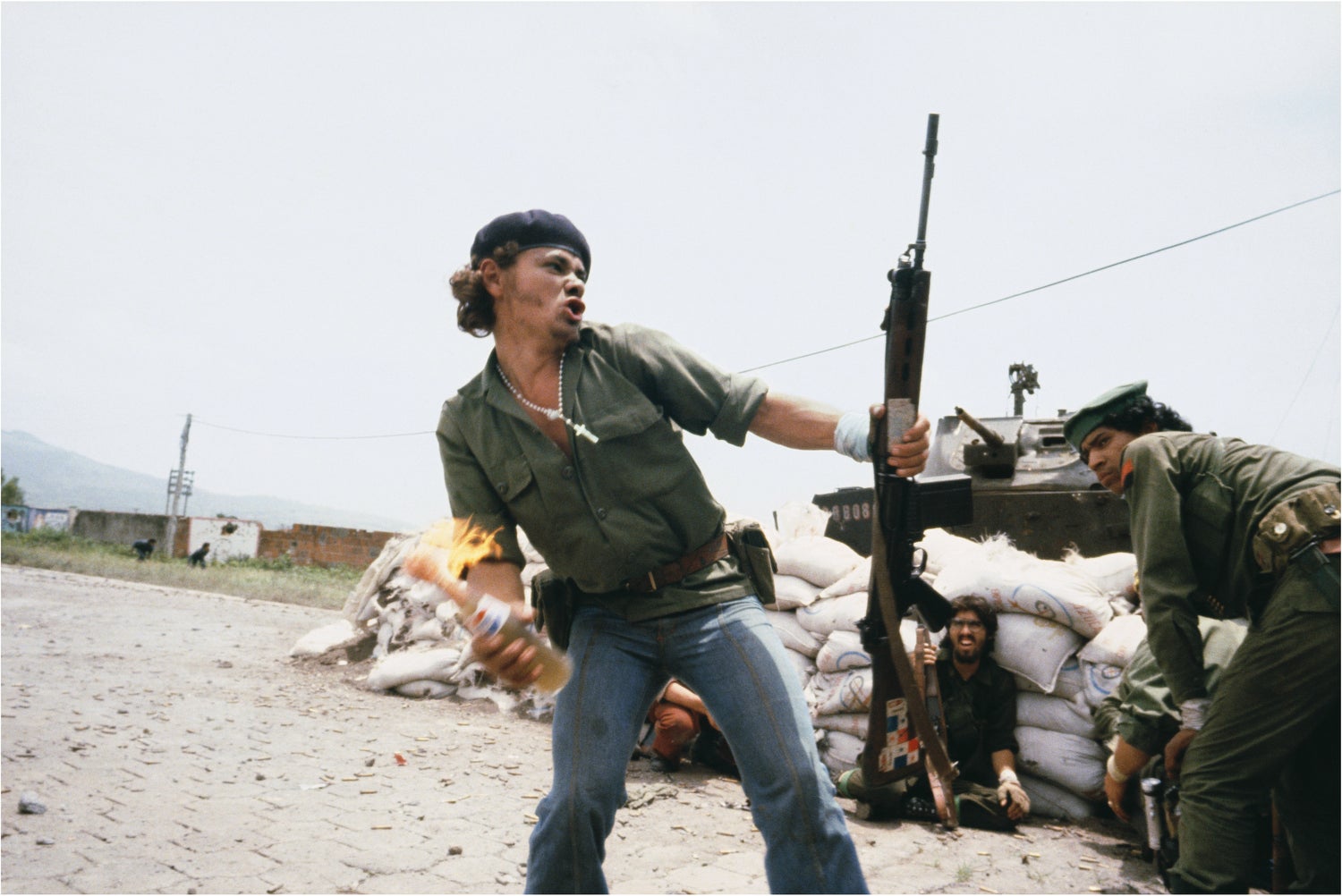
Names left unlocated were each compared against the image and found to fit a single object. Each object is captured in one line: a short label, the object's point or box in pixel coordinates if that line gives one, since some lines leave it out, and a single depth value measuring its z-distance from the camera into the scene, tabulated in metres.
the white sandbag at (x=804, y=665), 5.29
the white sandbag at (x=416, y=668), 7.04
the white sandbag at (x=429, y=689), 6.98
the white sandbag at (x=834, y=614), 5.00
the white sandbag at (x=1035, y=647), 4.48
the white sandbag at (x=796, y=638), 5.28
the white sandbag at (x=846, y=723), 4.76
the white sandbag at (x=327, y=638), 8.45
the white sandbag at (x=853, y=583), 5.15
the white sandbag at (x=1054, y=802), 4.34
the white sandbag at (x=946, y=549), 5.20
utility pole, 33.25
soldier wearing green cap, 2.56
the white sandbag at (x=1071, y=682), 4.45
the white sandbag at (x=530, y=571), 7.00
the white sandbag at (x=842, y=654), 4.89
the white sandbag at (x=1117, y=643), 4.28
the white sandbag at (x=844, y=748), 4.77
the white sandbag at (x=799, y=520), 6.25
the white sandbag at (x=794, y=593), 5.44
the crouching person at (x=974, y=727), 4.17
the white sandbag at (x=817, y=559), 5.43
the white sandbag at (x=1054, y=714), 4.39
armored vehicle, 6.94
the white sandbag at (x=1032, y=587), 4.47
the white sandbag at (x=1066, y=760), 4.29
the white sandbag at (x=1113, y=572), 4.81
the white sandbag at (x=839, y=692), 4.71
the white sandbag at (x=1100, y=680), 4.30
